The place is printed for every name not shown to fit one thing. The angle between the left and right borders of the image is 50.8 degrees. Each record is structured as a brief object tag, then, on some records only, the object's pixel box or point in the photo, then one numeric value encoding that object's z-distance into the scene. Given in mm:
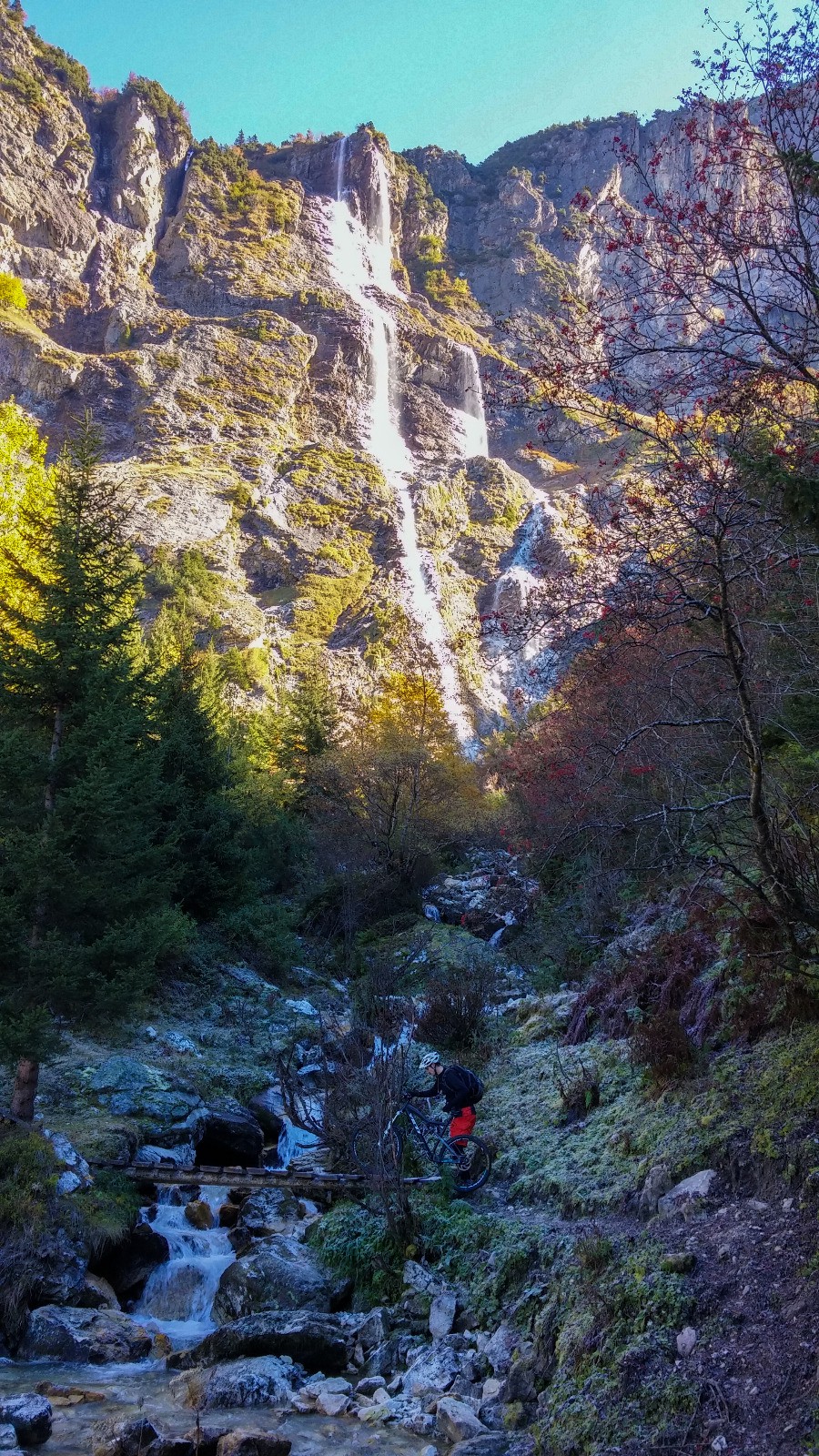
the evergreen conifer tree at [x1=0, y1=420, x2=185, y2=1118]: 7914
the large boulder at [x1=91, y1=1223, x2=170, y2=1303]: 7285
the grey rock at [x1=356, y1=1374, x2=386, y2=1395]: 5431
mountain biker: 8758
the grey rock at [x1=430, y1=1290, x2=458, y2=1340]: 5786
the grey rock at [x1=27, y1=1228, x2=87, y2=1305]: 6562
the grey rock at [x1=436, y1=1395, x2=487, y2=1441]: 4609
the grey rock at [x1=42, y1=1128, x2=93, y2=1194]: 7418
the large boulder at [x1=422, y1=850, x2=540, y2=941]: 19031
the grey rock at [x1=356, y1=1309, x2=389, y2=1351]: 5938
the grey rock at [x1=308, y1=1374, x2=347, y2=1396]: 5414
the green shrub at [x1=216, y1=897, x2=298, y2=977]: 17219
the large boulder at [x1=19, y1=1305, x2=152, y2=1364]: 6066
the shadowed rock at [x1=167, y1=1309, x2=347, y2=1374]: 5848
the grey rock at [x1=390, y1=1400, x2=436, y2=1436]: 4859
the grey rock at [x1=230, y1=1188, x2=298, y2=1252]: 8062
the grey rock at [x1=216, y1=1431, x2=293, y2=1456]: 4477
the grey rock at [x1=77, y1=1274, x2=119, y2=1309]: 6758
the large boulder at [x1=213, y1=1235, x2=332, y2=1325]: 6574
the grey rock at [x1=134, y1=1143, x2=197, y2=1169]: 8906
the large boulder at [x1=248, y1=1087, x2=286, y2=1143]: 11148
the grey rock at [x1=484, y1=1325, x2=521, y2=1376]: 5090
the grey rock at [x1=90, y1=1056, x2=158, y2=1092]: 10086
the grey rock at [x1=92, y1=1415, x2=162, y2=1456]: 4488
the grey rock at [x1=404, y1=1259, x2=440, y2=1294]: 6242
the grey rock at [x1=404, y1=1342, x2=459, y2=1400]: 5215
